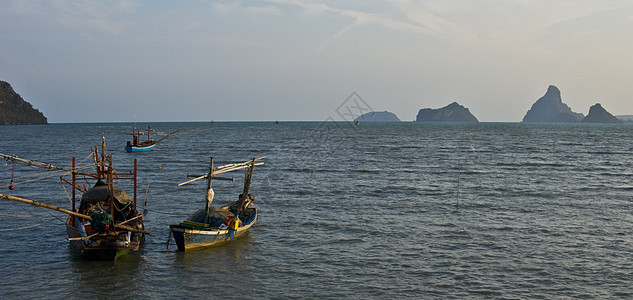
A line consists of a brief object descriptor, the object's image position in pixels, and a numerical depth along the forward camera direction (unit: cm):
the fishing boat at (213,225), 2434
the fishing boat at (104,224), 2277
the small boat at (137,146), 8344
